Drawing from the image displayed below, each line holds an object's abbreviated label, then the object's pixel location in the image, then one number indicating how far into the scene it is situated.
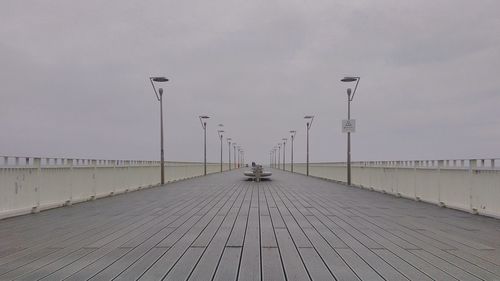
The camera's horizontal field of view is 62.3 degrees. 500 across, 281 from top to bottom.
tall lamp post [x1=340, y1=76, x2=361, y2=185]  23.13
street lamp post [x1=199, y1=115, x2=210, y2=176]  41.68
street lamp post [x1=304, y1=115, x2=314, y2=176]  41.87
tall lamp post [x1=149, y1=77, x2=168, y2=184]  23.81
